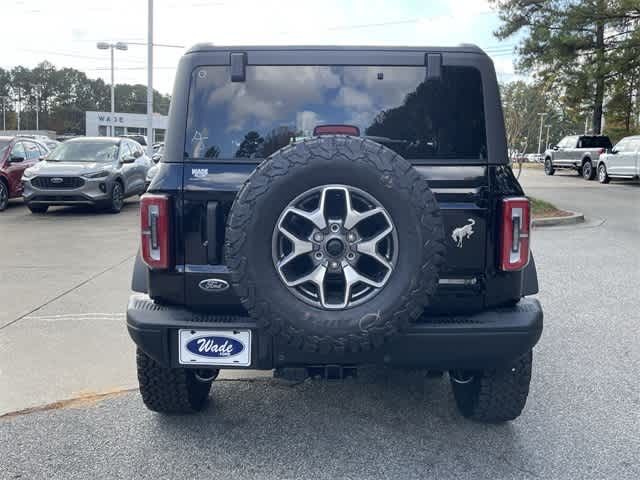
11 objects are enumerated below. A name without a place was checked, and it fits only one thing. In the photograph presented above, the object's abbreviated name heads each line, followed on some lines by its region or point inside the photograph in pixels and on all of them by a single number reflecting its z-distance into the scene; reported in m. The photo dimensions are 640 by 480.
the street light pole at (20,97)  124.24
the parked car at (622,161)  21.98
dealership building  80.94
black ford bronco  2.80
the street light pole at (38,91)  126.50
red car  14.13
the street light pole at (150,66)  21.77
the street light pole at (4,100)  115.07
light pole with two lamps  36.62
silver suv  13.16
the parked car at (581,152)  26.55
